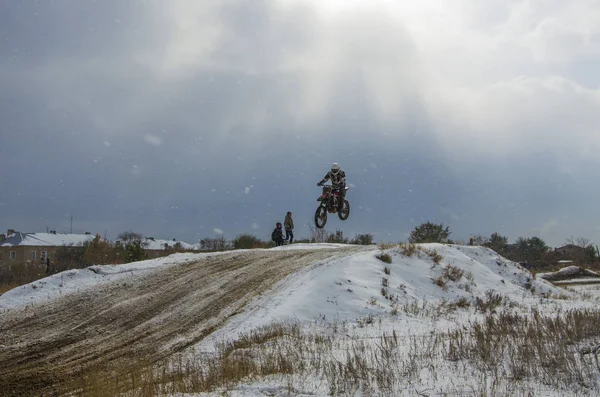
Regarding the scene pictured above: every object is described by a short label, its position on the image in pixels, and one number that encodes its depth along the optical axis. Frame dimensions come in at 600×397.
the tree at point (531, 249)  58.31
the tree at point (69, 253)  59.63
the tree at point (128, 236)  87.83
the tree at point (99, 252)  36.60
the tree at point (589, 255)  51.78
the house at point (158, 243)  110.06
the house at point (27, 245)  92.38
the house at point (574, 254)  59.56
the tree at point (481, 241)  52.48
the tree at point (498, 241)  61.66
